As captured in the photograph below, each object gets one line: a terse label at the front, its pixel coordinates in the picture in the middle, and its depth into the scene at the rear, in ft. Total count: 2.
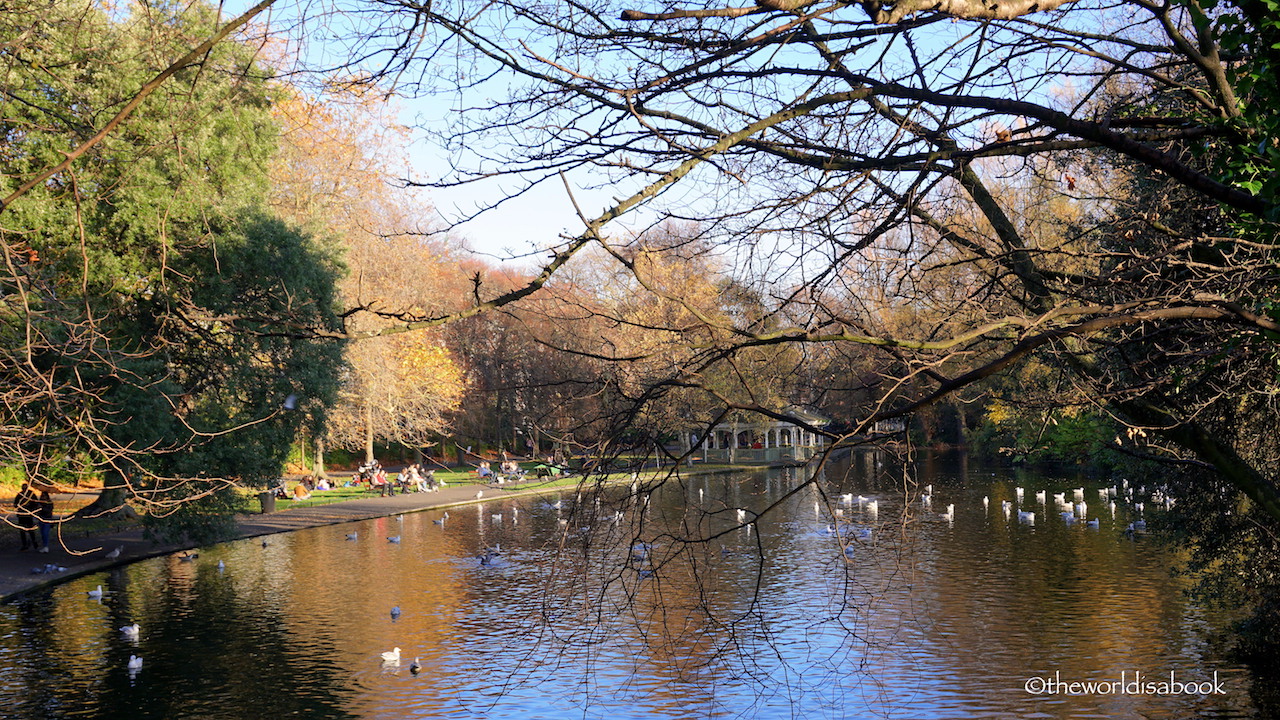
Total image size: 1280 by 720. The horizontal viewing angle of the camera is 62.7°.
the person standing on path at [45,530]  68.02
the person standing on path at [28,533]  67.51
